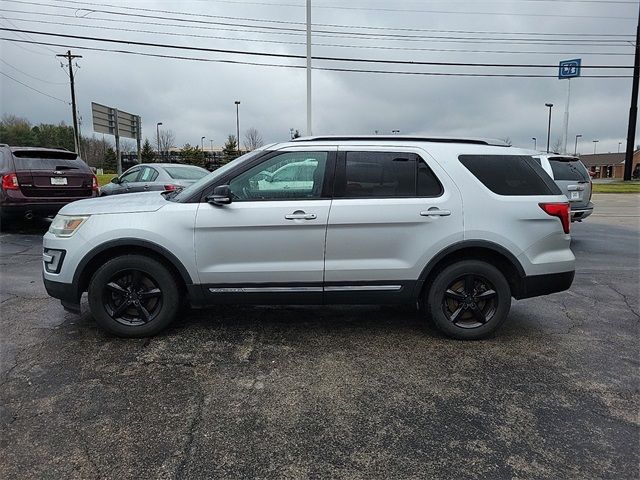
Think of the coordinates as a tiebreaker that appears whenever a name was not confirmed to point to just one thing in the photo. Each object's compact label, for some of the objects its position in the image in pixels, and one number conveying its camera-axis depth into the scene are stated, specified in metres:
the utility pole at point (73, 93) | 38.38
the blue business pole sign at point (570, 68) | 26.19
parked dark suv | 9.36
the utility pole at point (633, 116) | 30.36
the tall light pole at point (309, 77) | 16.94
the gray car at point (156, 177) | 10.67
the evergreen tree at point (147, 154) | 56.97
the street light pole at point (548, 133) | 61.36
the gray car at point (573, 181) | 9.06
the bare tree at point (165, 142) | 72.50
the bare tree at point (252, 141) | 63.31
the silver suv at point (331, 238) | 3.99
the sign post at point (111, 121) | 27.72
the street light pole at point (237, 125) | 55.33
